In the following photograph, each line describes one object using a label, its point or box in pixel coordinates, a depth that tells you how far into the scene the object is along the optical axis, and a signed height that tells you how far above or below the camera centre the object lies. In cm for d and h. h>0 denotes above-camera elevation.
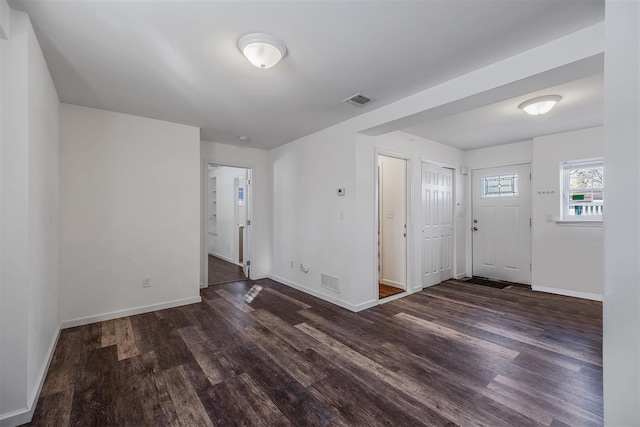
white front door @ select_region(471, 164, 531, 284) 471 -21
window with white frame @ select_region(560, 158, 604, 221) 403 +32
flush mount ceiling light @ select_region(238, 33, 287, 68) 184 +114
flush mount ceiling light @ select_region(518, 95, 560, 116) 285 +114
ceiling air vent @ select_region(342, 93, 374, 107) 279 +117
